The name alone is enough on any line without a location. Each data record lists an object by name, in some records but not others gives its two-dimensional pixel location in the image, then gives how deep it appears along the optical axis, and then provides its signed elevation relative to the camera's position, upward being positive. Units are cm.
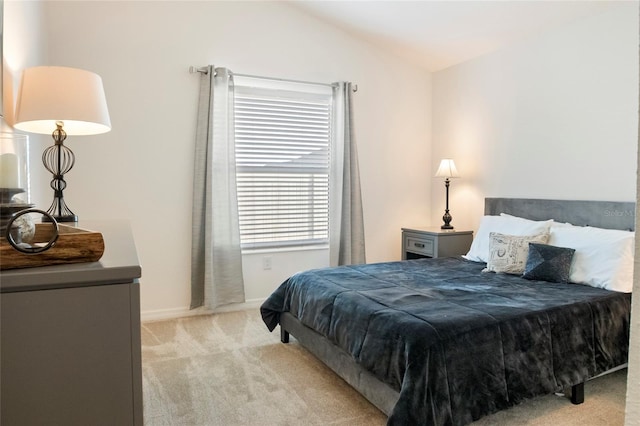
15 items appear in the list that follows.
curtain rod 381 +113
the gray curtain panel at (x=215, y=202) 380 -5
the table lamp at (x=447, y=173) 434 +24
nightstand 414 -44
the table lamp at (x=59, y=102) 187 +42
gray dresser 80 -29
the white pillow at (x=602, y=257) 267 -39
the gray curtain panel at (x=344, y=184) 435 +13
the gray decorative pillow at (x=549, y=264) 286 -45
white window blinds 411 +35
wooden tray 84 -12
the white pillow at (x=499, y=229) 333 -26
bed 191 -65
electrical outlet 423 -65
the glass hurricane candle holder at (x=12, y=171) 112 +8
